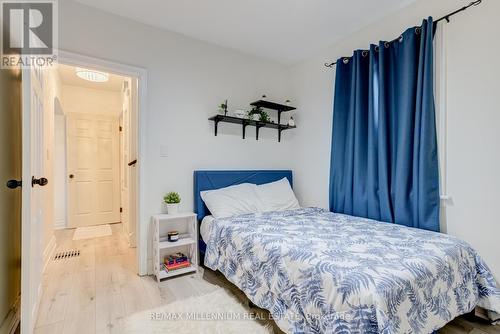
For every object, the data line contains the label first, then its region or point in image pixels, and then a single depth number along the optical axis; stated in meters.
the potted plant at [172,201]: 2.49
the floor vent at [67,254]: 2.87
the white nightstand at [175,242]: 2.35
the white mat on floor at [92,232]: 3.75
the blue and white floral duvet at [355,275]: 1.14
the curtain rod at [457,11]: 1.81
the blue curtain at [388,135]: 2.00
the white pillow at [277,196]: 2.80
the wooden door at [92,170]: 4.30
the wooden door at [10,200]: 1.55
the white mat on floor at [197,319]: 1.63
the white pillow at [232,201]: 2.50
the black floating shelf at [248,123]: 2.80
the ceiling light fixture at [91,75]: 3.38
